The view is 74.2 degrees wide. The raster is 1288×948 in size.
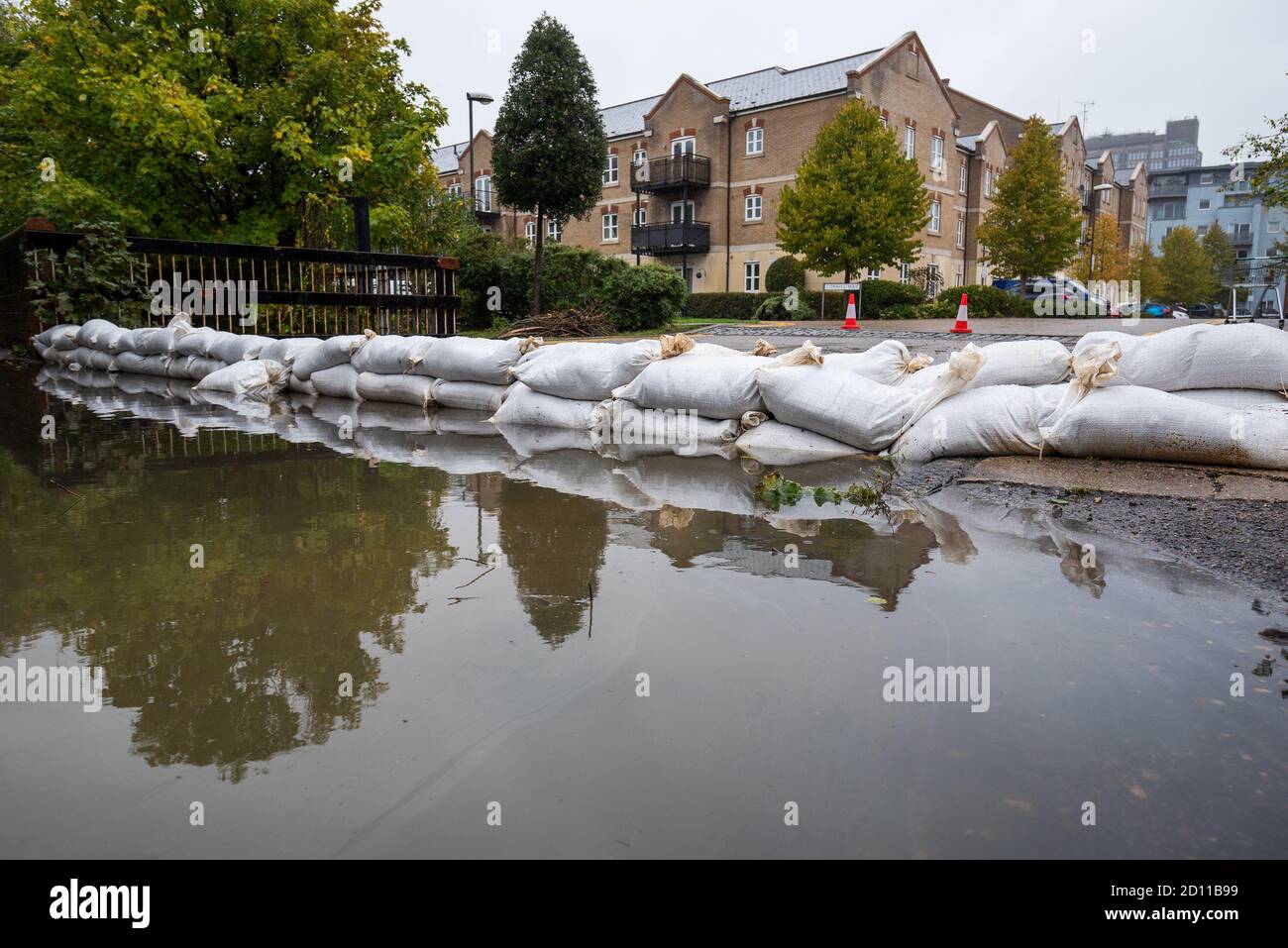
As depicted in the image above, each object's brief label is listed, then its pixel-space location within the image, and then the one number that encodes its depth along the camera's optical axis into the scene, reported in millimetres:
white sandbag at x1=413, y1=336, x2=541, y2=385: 6805
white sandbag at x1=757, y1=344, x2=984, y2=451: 4812
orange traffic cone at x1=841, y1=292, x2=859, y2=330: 15105
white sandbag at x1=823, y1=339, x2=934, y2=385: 5184
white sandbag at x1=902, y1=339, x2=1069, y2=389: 4727
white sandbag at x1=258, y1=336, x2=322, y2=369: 8422
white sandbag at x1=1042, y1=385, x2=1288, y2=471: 3953
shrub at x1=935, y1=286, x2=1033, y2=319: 22703
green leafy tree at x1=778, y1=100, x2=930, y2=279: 23297
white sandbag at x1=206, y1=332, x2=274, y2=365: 8812
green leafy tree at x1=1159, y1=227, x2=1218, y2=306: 53250
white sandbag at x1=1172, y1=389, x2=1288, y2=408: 4238
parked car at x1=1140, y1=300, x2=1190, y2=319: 38781
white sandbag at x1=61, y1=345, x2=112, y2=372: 10828
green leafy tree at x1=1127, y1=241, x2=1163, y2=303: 47688
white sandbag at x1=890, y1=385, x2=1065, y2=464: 4500
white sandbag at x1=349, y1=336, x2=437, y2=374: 7359
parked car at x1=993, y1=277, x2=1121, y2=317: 29578
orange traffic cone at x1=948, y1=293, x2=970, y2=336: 13051
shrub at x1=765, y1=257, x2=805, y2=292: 28047
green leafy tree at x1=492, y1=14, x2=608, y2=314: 18828
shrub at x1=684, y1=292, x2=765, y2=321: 29000
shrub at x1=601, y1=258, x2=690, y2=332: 15797
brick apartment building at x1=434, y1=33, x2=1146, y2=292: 29906
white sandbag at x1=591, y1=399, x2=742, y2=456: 5379
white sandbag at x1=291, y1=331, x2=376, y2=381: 7930
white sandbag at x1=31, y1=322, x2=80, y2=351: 11375
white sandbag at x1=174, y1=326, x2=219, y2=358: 9406
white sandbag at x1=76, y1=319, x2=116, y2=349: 10820
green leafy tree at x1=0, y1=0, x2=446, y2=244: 13180
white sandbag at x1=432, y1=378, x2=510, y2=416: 6863
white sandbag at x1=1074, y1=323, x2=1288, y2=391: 4258
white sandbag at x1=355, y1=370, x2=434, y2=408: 7289
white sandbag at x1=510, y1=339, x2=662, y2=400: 5867
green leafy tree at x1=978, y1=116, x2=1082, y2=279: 29438
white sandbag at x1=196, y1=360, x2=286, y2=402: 8133
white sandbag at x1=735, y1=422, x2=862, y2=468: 4980
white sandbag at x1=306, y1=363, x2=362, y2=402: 7945
